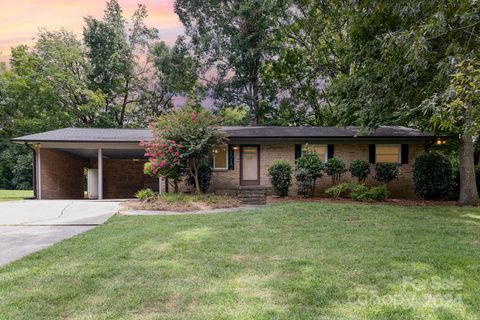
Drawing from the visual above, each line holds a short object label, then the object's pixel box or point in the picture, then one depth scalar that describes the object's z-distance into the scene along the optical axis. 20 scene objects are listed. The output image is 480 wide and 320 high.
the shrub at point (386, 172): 11.54
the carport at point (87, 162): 13.03
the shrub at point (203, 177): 12.04
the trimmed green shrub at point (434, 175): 11.02
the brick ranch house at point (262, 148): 12.70
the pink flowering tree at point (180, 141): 10.88
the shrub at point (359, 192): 10.66
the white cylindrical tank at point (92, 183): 18.10
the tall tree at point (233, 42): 19.38
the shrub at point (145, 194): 11.10
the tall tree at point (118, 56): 22.33
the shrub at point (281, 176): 11.55
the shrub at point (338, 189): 11.01
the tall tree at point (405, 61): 5.53
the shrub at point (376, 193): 10.65
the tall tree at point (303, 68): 19.31
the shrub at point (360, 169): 11.66
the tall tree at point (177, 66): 20.81
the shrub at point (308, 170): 11.38
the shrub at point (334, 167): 11.85
